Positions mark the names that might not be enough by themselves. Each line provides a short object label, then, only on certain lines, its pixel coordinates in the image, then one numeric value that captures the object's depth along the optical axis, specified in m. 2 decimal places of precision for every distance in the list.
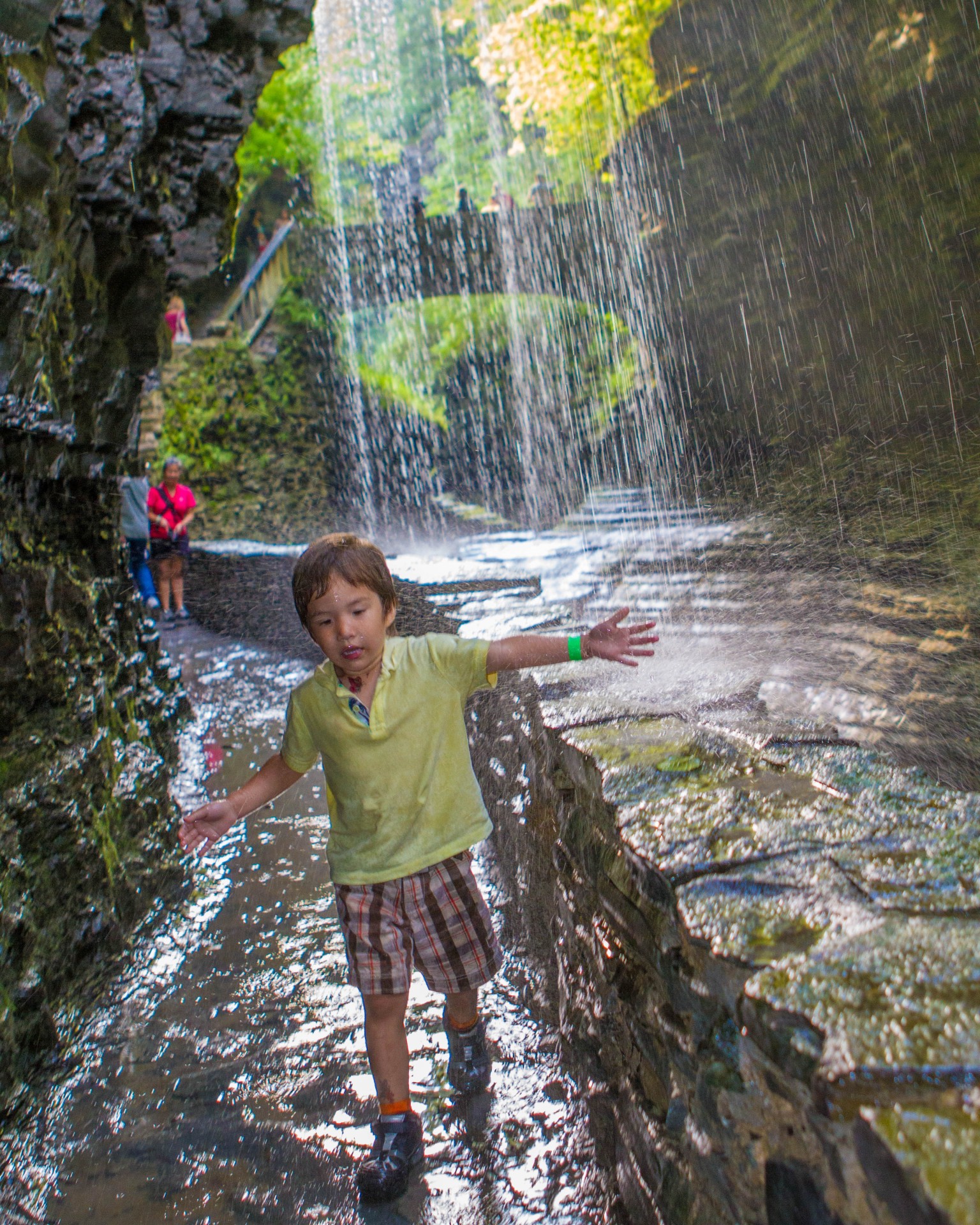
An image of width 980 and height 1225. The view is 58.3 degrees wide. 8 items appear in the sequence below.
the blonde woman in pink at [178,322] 16.28
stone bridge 11.84
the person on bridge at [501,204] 12.50
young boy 1.98
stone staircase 15.72
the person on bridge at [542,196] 12.12
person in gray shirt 7.45
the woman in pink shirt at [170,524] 8.46
